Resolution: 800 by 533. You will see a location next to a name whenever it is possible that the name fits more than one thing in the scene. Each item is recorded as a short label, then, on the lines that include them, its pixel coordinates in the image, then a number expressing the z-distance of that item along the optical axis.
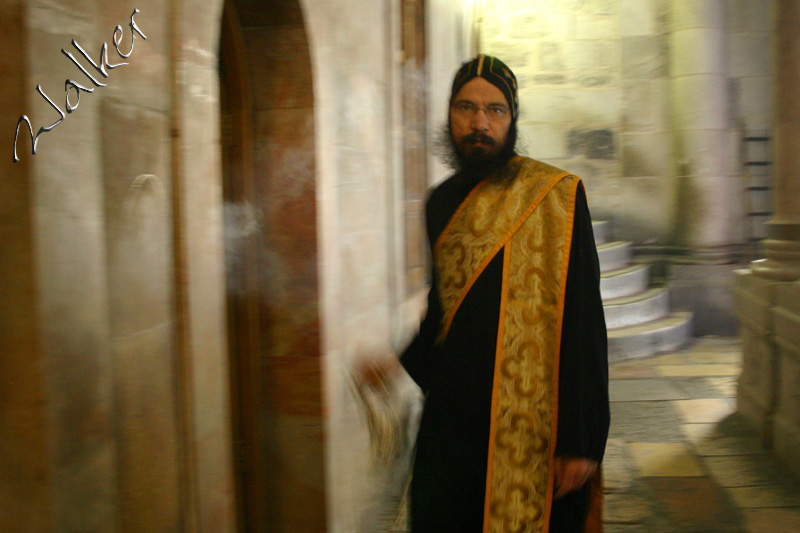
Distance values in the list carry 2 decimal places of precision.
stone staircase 7.78
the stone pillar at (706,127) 9.30
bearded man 2.04
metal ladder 9.52
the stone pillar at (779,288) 4.60
